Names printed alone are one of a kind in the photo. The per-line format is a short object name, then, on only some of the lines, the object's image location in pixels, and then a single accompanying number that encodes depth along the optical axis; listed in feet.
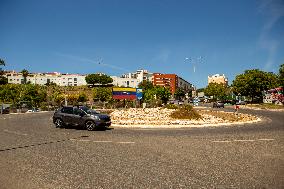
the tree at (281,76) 200.68
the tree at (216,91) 434.71
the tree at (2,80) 431.84
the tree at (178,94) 532.11
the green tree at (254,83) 275.80
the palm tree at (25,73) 573.74
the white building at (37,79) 608.84
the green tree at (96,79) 611.06
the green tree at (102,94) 376.58
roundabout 70.33
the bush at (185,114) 89.50
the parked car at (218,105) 197.89
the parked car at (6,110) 151.62
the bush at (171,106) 140.26
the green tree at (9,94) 278.26
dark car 60.75
